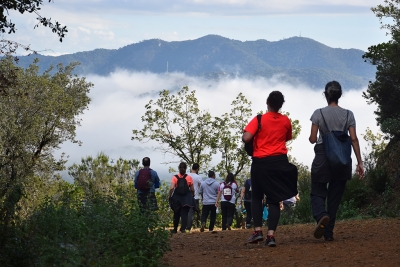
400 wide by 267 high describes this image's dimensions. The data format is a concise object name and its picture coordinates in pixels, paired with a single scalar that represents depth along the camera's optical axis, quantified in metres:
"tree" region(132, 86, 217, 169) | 57.66
